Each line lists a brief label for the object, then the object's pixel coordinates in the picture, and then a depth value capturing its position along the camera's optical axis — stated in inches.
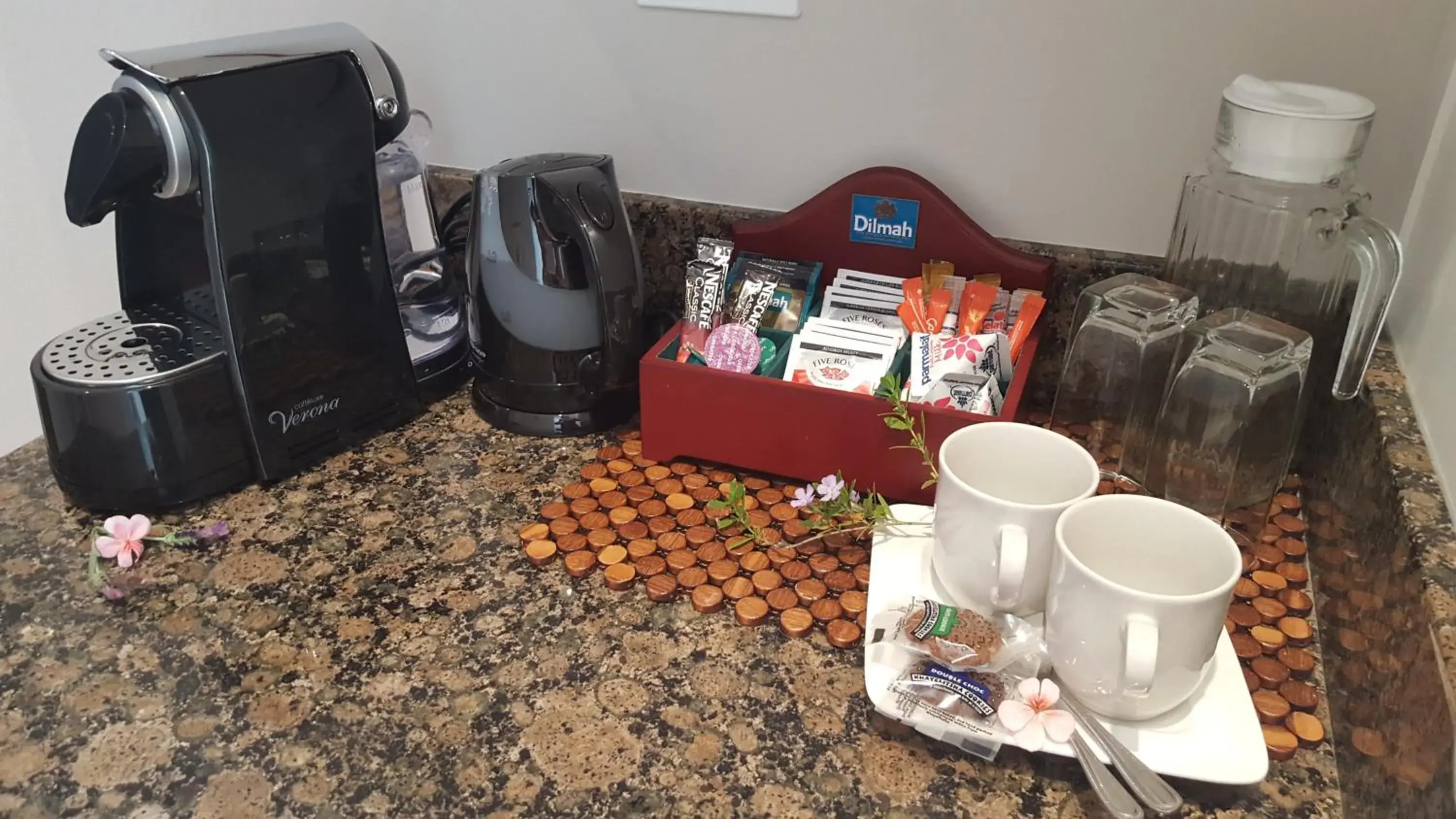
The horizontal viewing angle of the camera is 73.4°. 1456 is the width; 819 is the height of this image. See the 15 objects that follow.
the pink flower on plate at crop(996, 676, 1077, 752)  21.7
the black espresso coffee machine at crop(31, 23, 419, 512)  28.0
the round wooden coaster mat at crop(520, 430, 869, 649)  27.2
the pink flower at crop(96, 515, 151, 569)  28.6
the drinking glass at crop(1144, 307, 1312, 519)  27.3
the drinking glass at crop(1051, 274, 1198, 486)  29.6
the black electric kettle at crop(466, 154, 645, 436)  32.2
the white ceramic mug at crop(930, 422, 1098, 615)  23.1
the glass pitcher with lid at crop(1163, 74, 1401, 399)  26.3
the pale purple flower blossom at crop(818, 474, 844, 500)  29.8
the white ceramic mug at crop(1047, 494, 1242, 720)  20.2
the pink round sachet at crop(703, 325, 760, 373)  32.2
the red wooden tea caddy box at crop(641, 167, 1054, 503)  30.3
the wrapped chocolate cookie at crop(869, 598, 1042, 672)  23.3
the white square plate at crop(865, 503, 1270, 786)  21.4
